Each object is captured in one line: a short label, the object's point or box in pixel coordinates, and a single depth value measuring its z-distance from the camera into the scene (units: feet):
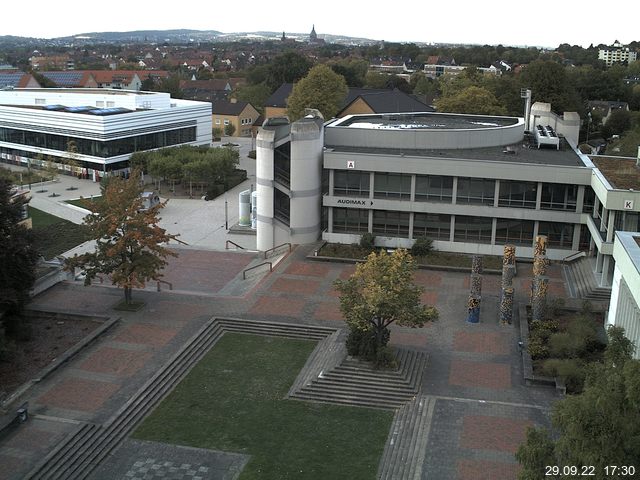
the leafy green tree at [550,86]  263.90
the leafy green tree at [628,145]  227.40
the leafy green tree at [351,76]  400.65
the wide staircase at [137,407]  74.28
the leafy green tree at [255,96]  371.76
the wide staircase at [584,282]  118.93
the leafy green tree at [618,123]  322.14
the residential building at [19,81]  406.21
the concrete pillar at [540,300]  108.17
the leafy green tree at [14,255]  97.63
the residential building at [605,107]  354.90
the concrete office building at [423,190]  137.28
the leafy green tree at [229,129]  334.44
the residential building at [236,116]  335.67
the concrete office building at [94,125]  229.86
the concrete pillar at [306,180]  143.02
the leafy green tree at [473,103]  236.63
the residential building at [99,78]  478.18
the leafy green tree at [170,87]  420.36
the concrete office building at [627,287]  82.53
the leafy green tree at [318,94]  262.06
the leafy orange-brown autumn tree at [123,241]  109.60
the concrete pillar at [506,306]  108.78
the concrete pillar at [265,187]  144.66
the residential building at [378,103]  282.77
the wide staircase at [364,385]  88.58
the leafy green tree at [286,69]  390.42
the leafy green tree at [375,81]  445.37
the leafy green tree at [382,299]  90.94
